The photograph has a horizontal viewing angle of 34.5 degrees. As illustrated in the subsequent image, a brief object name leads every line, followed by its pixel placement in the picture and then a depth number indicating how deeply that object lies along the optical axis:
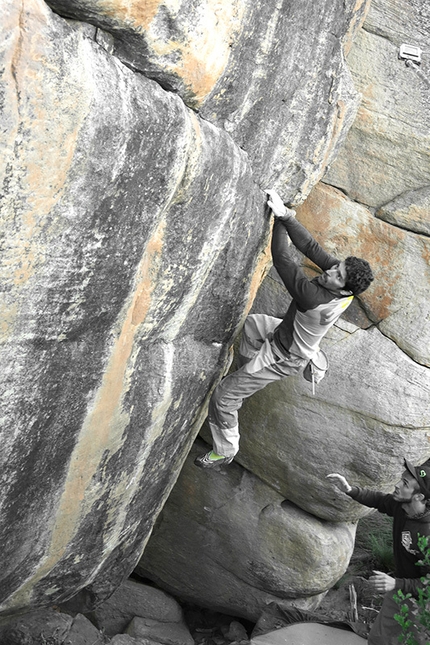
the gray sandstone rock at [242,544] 7.50
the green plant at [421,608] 4.95
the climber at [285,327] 5.16
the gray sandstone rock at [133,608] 8.23
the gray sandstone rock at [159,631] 7.86
